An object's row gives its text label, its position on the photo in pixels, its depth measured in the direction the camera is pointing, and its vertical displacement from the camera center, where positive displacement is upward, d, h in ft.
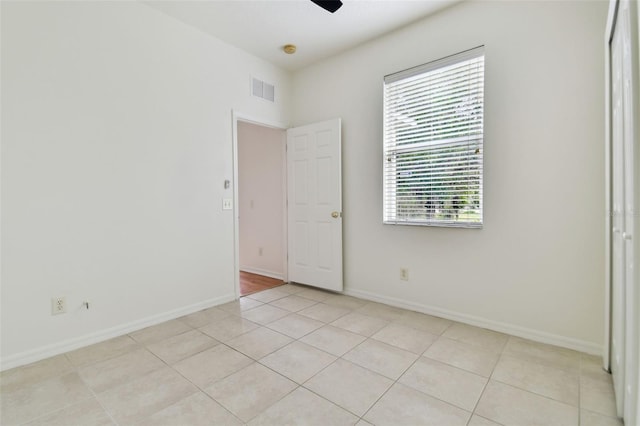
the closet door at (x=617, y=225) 5.01 -0.38
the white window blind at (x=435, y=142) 8.79 +1.98
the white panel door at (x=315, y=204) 11.83 +0.14
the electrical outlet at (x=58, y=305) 7.48 -2.31
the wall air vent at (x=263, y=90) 12.10 +4.79
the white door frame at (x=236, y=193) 11.43 +0.59
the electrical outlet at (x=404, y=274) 10.30 -2.26
